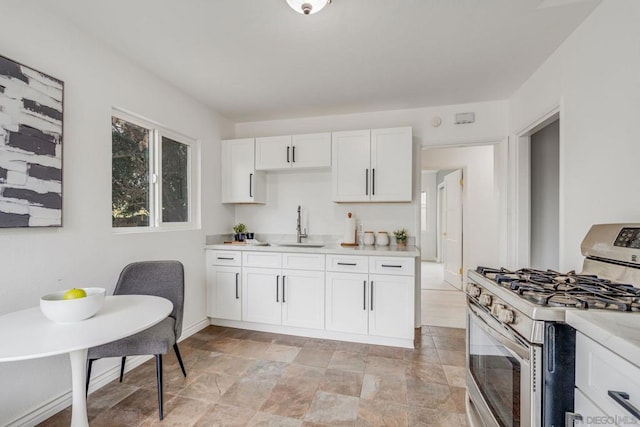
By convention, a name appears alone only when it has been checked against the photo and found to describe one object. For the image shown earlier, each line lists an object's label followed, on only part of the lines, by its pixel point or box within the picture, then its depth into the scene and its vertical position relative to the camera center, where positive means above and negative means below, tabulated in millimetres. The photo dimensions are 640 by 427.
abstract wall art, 1549 +360
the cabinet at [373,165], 3002 +499
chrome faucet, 3510 -248
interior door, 5051 -281
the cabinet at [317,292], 2744 -789
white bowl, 1308 -435
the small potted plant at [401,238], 3229 -271
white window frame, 2464 +369
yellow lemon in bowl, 1363 -381
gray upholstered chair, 1780 -696
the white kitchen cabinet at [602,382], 687 -434
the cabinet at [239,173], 3447 +464
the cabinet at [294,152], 3209 +682
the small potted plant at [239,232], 3596 -241
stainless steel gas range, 921 -393
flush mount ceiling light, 1590 +1129
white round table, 1115 -510
